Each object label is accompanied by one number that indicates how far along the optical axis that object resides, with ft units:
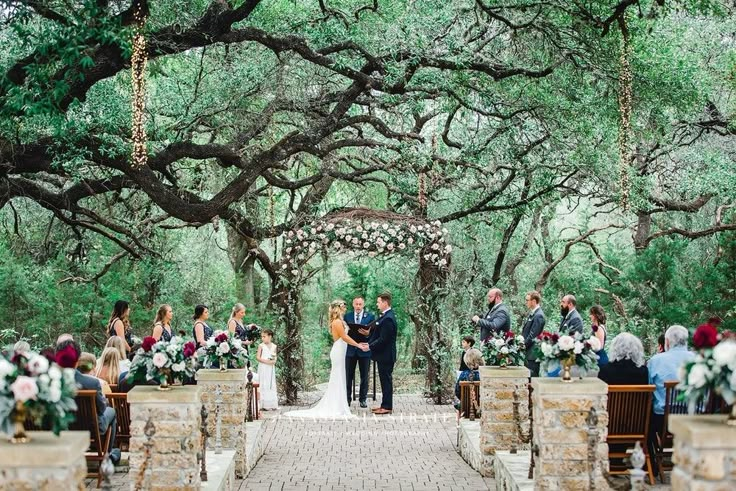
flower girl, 51.39
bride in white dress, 49.42
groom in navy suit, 49.73
